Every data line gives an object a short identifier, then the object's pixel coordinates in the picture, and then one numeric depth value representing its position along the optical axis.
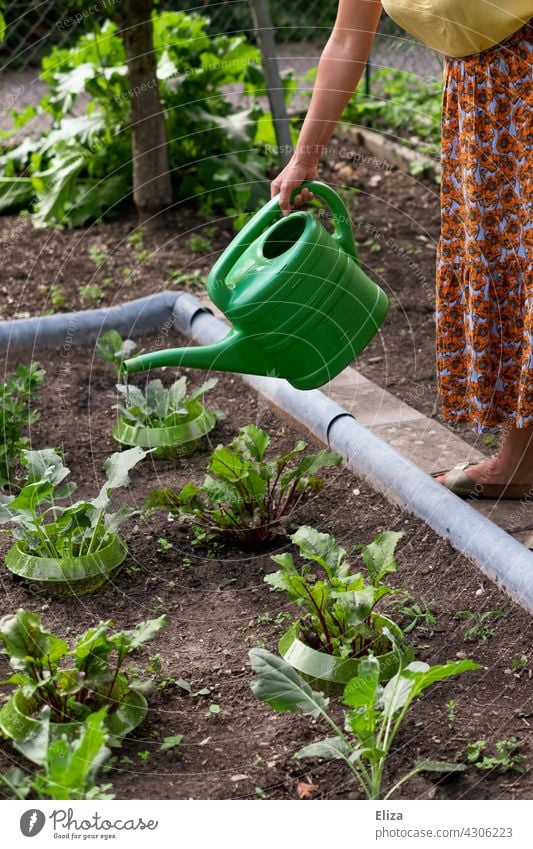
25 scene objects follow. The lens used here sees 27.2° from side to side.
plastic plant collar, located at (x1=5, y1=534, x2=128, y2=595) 2.26
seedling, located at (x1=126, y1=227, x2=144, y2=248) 4.43
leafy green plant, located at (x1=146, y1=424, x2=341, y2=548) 2.39
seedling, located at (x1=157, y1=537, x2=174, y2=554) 2.44
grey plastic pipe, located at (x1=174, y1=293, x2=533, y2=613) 2.18
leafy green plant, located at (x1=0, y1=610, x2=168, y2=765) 1.77
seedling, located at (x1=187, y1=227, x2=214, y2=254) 4.22
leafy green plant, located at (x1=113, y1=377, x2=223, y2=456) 2.89
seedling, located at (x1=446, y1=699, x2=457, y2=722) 1.87
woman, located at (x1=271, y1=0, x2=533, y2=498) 2.15
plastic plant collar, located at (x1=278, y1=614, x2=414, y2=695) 1.92
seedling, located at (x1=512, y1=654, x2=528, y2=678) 1.99
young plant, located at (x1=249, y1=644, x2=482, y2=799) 1.63
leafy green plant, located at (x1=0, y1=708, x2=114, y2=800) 1.50
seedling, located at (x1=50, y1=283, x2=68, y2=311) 3.98
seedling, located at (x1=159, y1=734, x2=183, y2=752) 1.81
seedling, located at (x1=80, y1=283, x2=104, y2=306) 4.01
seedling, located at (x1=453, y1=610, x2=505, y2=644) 2.08
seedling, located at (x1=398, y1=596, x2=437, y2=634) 2.13
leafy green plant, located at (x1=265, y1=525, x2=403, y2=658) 1.91
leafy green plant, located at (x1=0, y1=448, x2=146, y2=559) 2.22
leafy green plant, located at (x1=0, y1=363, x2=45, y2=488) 2.75
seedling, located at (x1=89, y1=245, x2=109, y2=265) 4.33
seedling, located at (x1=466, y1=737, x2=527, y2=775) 1.74
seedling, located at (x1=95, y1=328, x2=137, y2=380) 3.19
